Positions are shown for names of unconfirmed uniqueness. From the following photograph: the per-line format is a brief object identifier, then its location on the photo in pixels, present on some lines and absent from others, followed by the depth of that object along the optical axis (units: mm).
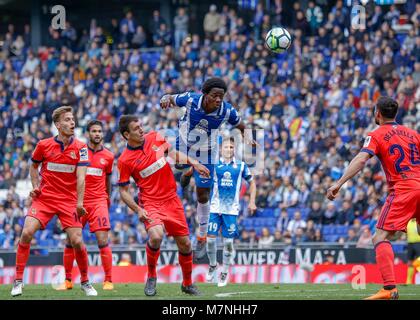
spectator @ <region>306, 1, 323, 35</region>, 31328
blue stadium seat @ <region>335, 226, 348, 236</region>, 24031
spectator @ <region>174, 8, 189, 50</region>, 34594
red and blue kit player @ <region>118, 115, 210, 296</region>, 13578
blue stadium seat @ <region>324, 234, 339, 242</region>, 23922
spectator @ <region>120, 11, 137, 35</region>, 35500
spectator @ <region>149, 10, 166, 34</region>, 34938
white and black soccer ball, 18969
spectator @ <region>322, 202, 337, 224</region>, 24516
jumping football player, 14727
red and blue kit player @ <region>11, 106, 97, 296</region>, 14156
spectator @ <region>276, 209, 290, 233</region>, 24703
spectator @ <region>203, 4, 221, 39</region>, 33594
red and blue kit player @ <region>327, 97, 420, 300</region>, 12195
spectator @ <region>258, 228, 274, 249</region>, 24148
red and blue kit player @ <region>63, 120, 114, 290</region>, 16188
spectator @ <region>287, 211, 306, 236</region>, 24406
